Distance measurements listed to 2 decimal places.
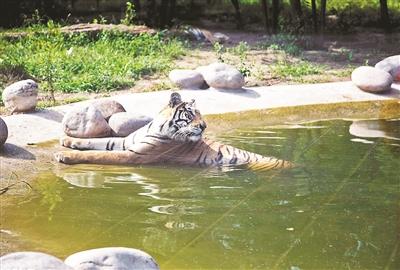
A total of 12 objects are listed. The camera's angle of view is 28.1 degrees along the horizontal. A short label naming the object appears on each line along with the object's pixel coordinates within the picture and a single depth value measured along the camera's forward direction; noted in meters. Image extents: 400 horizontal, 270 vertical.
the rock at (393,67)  11.58
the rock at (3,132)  7.58
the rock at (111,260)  4.21
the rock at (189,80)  10.76
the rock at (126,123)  8.27
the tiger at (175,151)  7.38
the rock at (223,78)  10.62
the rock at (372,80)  10.98
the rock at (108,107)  8.63
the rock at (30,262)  3.75
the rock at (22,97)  8.98
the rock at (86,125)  8.16
